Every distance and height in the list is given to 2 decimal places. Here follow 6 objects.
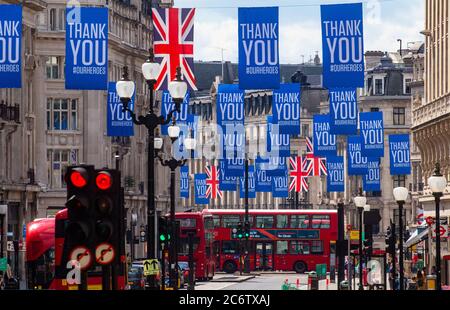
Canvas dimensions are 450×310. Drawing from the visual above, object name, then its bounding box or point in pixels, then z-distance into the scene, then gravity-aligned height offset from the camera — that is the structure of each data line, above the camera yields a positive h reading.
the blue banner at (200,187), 108.69 -2.77
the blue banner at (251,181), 107.29 -2.36
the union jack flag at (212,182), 126.15 -2.87
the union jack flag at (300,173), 113.40 -1.96
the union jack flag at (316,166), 115.01 -1.45
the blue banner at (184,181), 108.91 -2.33
